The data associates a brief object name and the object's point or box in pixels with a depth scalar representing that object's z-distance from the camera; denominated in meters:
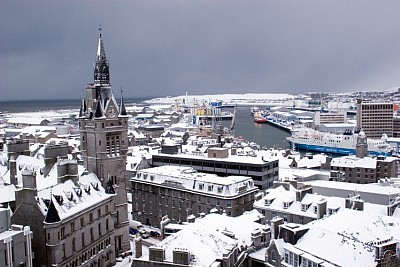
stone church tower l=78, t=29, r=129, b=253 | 61.53
